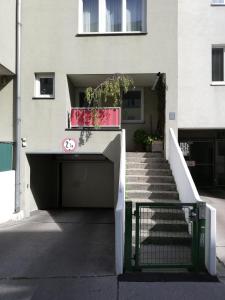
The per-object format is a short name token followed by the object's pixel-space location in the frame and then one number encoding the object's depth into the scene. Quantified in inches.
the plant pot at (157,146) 303.2
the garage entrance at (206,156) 404.1
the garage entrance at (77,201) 215.7
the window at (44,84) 320.6
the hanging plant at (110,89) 302.8
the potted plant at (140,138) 320.5
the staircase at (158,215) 179.3
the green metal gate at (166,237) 164.5
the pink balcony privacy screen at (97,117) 310.0
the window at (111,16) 319.0
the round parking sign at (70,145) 312.0
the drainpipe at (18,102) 311.8
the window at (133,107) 352.7
